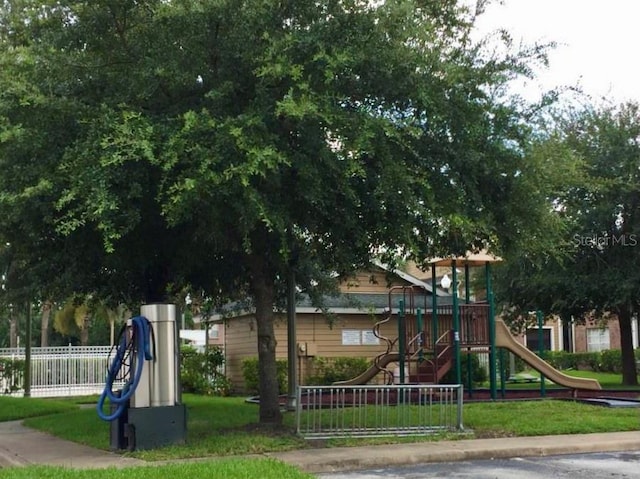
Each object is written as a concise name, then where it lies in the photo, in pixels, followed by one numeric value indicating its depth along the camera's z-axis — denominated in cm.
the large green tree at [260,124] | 1065
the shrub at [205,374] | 2572
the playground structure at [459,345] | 1983
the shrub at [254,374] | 2441
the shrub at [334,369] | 2533
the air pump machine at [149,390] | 1144
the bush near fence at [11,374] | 2881
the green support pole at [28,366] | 2572
